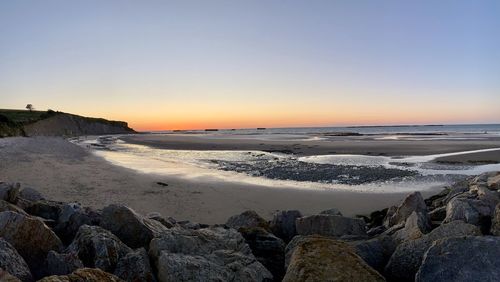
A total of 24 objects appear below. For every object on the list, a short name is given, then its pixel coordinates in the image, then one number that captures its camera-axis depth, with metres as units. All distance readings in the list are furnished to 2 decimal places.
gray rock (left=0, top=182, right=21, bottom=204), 6.98
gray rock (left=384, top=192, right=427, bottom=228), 7.48
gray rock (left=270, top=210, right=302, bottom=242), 7.56
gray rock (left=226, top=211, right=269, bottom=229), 7.65
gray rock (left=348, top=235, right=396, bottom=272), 5.20
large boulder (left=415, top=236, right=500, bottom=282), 3.80
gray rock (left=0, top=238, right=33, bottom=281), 4.13
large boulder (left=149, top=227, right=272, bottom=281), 4.56
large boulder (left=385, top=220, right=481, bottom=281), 4.77
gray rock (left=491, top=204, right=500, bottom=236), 5.17
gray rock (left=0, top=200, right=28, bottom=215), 6.07
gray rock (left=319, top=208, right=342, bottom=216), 8.52
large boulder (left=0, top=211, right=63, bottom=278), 4.89
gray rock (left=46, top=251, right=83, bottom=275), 4.46
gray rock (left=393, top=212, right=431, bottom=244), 5.43
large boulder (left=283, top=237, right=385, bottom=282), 4.03
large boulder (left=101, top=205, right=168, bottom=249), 5.91
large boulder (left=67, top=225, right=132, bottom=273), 4.83
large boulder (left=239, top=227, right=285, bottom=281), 5.72
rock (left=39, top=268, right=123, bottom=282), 3.61
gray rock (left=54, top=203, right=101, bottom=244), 6.43
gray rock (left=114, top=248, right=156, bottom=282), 4.57
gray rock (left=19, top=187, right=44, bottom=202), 8.71
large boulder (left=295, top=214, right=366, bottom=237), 7.02
